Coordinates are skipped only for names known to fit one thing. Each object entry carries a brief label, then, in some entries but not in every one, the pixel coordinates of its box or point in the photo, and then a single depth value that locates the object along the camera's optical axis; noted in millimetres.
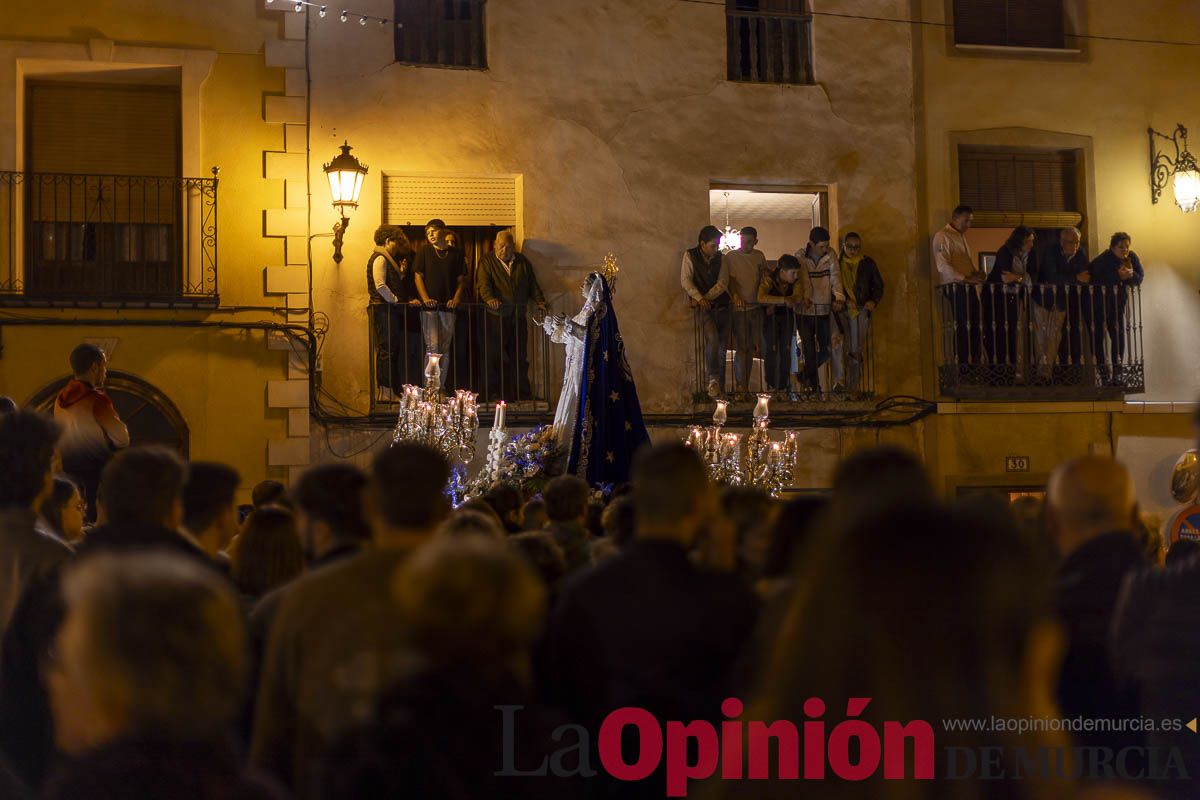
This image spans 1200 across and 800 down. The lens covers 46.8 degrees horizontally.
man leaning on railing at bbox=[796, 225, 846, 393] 14680
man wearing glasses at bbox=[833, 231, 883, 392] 14695
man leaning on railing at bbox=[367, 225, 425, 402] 13547
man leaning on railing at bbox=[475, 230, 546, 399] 13898
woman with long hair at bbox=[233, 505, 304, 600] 4695
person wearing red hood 8219
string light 13574
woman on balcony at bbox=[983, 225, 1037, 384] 14945
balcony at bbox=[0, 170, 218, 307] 13125
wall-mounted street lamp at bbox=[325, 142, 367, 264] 13297
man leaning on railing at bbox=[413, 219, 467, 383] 13742
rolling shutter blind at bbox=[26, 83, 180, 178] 13305
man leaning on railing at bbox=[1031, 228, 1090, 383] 15078
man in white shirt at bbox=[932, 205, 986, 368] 14797
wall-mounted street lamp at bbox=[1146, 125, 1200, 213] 15641
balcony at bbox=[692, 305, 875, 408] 14617
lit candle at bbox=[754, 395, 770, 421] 12352
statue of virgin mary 11703
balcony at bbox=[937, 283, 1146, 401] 14922
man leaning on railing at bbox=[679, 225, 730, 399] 14352
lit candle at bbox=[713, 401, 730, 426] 12648
